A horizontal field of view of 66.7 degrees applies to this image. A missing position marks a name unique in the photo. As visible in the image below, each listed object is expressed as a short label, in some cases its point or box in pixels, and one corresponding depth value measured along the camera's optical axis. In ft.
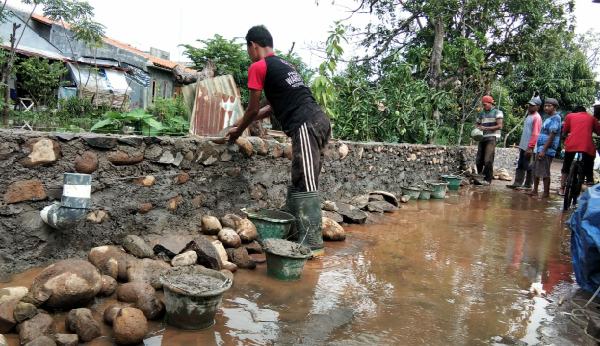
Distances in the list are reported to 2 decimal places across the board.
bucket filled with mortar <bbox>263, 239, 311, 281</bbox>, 10.25
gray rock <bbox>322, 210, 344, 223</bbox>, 16.18
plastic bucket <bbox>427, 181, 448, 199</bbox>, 25.03
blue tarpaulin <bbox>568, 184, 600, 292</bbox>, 9.41
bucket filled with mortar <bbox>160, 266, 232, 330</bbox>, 7.46
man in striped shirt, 28.78
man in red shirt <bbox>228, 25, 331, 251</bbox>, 11.53
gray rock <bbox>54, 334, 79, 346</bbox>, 6.56
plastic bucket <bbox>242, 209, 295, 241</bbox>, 12.05
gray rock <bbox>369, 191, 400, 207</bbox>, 20.97
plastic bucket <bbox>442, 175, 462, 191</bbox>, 28.63
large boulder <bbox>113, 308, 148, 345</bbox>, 6.88
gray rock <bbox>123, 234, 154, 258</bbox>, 10.04
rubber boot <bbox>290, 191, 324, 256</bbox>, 11.91
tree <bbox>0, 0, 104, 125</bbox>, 44.34
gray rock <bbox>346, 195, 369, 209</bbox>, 19.34
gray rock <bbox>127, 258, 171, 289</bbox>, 8.96
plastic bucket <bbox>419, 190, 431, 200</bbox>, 24.35
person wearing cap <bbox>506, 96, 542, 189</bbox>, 28.07
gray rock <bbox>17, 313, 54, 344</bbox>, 6.68
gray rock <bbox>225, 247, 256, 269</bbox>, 11.05
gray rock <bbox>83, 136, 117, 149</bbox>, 9.70
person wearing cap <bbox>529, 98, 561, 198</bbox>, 25.49
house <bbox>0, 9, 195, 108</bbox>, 51.47
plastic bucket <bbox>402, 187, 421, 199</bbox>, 23.71
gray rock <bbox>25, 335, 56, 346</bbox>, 6.29
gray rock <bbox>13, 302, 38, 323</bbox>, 6.94
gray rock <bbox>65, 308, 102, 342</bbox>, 6.95
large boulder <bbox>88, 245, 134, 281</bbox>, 8.91
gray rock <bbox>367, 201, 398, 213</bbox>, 19.44
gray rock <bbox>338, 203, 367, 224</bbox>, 17.01
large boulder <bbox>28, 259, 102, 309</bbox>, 7.43
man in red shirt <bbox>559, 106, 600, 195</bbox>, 22.06
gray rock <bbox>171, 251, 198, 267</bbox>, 9.85
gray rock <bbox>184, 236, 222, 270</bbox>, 10.05
